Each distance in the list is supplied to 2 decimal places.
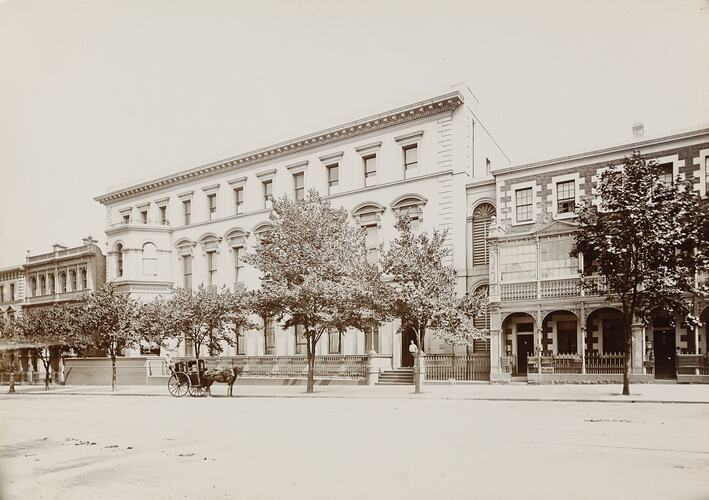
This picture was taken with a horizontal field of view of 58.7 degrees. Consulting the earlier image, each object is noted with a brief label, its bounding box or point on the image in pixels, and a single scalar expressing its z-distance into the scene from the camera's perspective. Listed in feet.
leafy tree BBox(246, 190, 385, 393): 84.28
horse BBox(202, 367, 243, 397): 81.97
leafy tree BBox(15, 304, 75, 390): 124.98
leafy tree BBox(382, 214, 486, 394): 80.28
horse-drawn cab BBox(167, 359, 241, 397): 82.28
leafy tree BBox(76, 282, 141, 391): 113.09
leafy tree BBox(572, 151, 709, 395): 63.57
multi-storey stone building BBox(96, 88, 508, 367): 106.22
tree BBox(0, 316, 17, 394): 75.69
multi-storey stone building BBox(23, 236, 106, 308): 162.71
